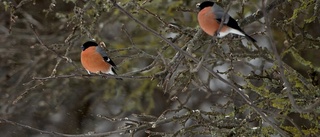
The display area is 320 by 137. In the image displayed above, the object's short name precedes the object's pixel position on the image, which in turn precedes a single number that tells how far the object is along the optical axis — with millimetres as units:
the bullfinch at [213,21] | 6309
